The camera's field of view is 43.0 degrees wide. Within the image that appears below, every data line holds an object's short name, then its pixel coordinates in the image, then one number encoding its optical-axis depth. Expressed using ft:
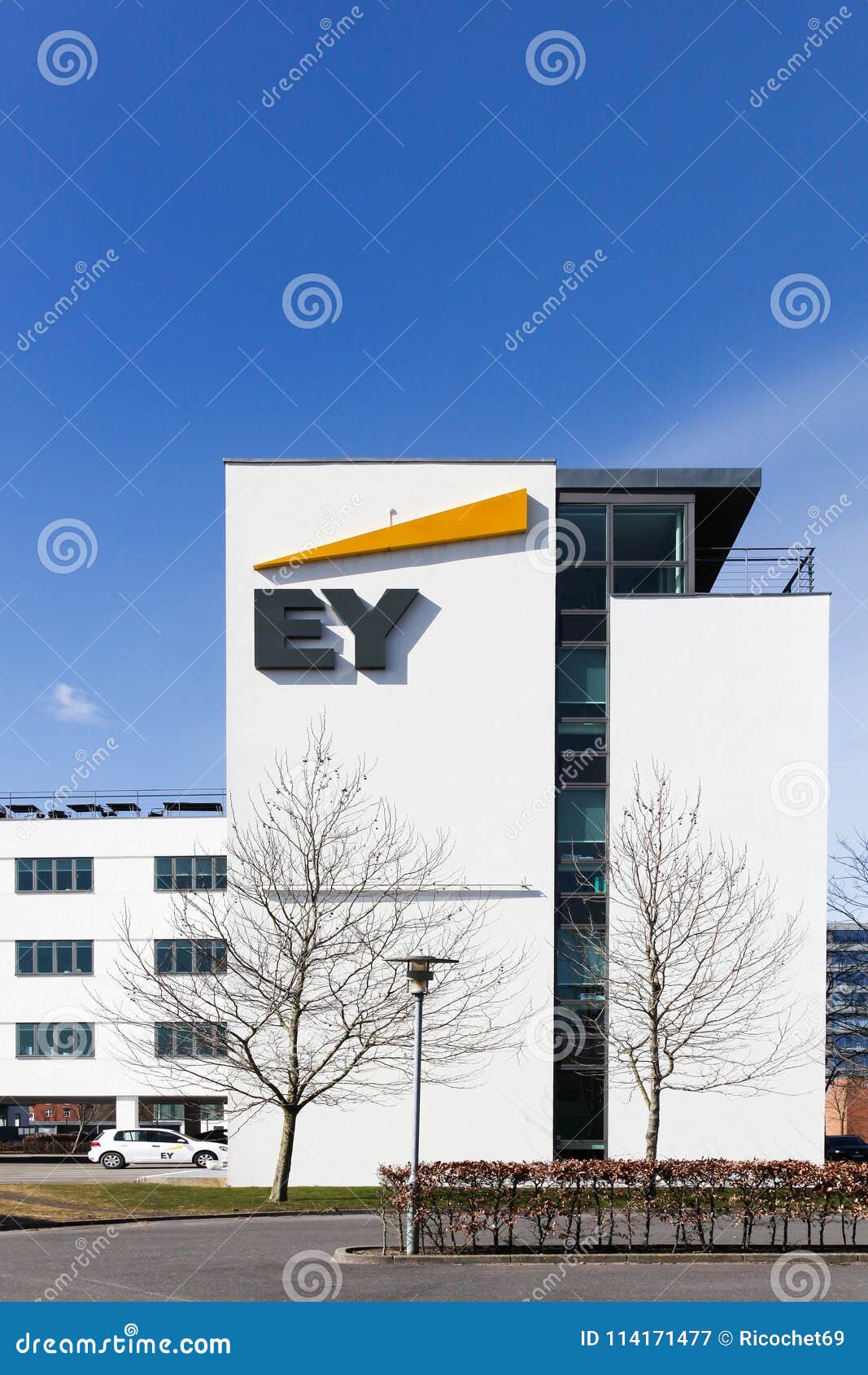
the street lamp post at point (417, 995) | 44.52
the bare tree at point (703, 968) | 70.13
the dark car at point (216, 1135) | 115.75
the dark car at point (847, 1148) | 106.42
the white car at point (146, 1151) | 98.78
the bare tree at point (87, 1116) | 116.98
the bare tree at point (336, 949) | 68.95
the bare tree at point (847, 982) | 115.96
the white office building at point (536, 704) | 70.69
